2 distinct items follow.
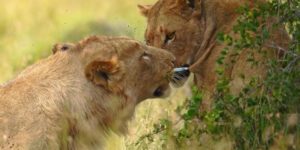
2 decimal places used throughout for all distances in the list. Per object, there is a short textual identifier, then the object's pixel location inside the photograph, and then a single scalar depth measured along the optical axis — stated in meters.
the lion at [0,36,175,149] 11.34
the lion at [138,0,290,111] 13.66
